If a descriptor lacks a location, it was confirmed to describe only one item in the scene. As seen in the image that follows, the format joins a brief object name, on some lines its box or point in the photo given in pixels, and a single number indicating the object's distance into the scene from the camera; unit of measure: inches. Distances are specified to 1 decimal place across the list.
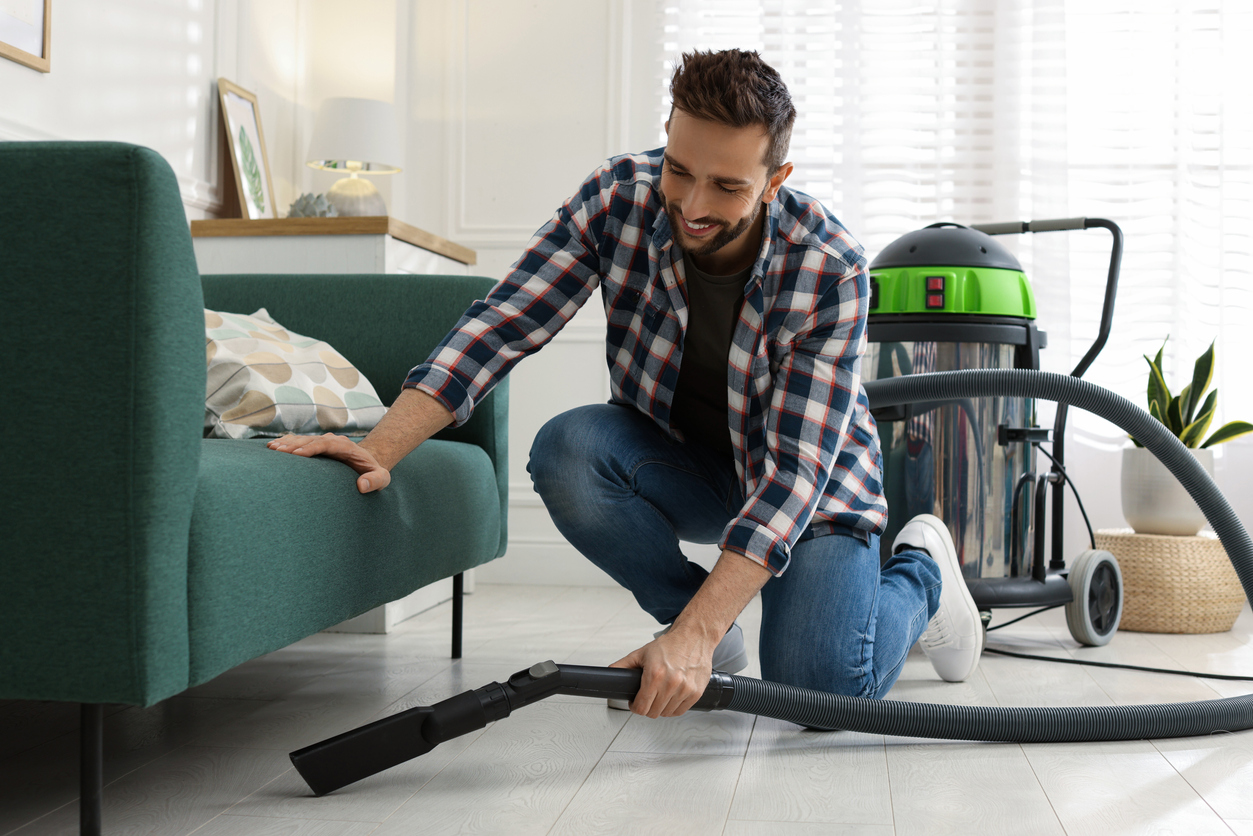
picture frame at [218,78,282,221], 97.0
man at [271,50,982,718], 47.7
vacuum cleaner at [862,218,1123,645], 83.9
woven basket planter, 92.2
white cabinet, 87.4
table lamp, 101.6
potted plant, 96.5
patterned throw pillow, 59.6
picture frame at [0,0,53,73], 69.5
